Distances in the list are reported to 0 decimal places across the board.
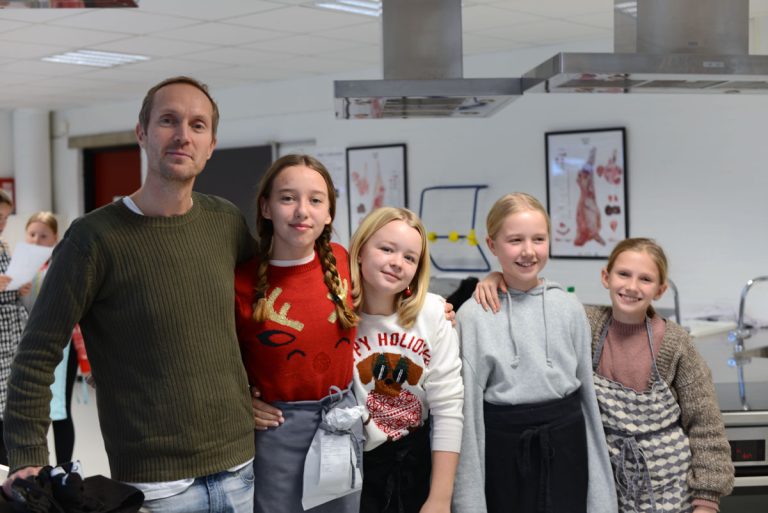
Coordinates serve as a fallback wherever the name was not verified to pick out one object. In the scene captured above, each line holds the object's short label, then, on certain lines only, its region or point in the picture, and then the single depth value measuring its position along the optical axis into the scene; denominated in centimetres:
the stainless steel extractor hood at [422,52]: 272
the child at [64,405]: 354
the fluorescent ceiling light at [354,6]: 379
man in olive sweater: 143
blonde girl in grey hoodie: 180
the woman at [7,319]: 325
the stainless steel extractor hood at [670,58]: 218
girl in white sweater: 175
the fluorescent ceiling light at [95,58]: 500
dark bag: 132
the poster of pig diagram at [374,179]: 558
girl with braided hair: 164
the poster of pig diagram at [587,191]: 461
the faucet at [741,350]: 229
